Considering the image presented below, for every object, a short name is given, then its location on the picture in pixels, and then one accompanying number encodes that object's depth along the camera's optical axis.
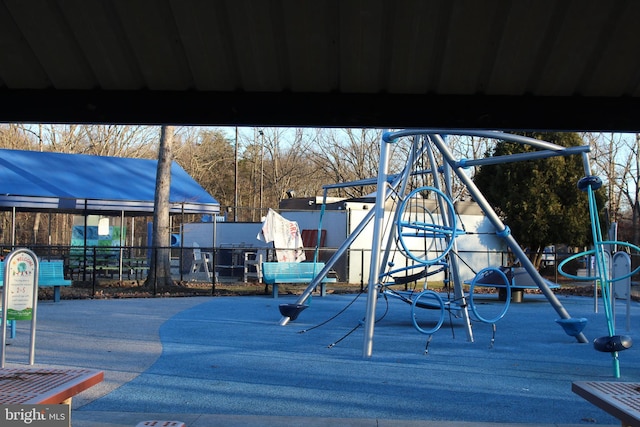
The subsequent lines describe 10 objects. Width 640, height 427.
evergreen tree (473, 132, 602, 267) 29.78
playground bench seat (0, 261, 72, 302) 16.03
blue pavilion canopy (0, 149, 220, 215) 21.33
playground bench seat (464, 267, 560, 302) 17.30
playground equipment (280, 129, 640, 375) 10.18
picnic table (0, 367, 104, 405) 4.31
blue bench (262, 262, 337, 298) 18.75
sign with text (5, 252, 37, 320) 8.52
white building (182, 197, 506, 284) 25.30
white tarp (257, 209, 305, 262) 23.03
